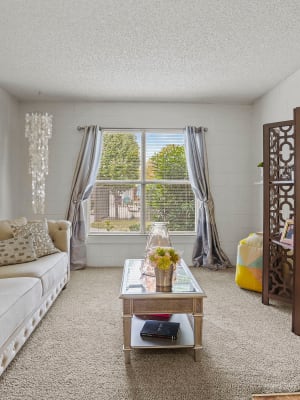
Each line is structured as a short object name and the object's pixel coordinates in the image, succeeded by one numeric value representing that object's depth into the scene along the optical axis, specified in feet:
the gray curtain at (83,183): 15.99
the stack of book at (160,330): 7.65
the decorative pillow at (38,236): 11.55
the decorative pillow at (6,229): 11.50
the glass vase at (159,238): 10.00
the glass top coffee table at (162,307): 7.20
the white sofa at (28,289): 6.76
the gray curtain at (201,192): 16.25
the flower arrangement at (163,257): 7.60
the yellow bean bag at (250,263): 12.20
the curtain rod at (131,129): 16.29
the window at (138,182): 16.69
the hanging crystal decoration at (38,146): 13.70
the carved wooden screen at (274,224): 10.86
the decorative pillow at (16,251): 10.50
